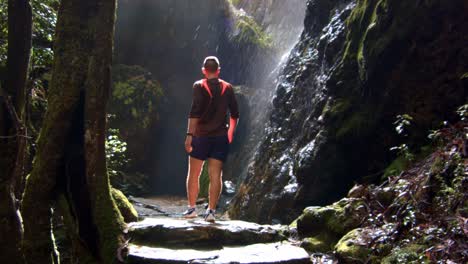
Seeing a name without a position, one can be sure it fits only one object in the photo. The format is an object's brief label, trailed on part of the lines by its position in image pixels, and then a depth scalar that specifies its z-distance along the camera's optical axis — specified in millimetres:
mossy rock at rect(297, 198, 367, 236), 5082
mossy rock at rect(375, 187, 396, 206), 5043
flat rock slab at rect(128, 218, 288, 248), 4691
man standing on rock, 5523
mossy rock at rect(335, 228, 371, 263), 4238
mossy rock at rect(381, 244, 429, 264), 3604
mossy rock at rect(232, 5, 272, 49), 17359
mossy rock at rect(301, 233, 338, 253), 5109
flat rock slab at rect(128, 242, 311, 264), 4125
